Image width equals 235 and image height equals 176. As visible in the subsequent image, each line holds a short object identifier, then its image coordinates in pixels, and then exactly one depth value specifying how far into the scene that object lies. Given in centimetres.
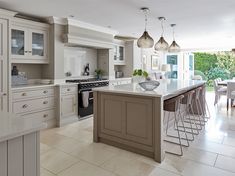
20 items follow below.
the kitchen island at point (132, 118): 263
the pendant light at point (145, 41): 343
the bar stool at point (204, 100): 503
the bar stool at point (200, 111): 461
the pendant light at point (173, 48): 451
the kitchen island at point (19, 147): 107
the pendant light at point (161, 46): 400
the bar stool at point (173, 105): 304
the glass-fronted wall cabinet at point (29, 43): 367
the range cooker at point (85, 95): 460
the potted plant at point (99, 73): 584
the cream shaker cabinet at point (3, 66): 322
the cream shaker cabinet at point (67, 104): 420
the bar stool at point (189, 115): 366
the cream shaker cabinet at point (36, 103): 351
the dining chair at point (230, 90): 555
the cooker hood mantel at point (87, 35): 434
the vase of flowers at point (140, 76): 410
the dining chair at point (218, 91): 615
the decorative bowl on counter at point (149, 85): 302
